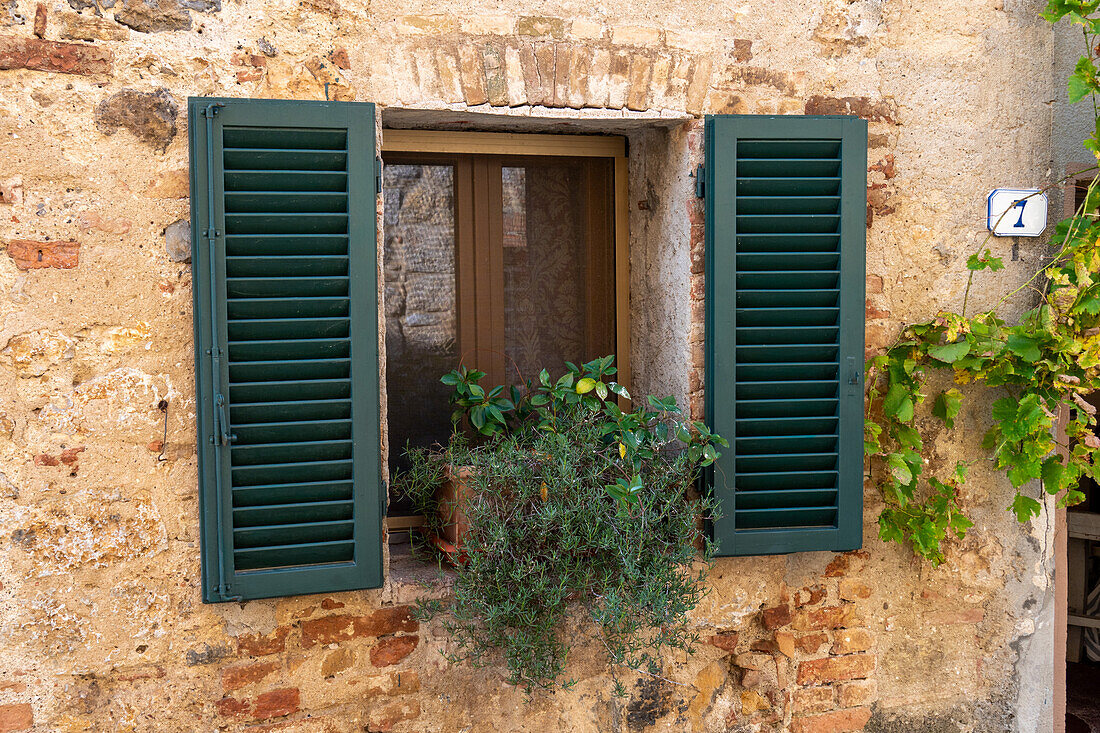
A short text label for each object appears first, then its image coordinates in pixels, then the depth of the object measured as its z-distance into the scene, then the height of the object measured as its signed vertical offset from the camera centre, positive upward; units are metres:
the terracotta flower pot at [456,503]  2.54 -0.54
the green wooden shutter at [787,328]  2.66 -0.01
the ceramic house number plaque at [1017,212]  2.95 +0.38
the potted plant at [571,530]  2.41 -0.59
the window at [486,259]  2.95 +0.24
